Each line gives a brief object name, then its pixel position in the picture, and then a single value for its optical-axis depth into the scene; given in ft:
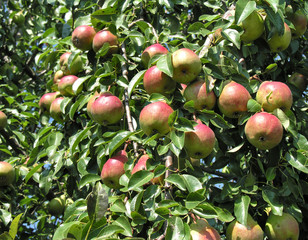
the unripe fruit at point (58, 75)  8.70
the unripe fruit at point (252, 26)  6.35
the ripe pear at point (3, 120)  9.27
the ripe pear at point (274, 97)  5.77
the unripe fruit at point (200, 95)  5.60
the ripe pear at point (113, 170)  5.76
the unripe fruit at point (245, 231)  5.40
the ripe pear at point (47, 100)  8.58
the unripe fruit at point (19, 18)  12.66
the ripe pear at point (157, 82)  5.69
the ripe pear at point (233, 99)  5.60
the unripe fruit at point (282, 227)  5.64
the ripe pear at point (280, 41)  6.63
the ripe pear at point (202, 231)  4.68
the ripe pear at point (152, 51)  6.46
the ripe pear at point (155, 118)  5.25
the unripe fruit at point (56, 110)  7.80
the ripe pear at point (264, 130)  5.39
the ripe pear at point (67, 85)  7.69
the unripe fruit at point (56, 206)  9.61
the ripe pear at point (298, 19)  7.53
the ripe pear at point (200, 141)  5.16
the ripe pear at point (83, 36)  7.43
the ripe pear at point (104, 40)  7.06
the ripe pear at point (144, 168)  5.36
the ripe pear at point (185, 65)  5.51
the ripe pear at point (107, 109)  6.15
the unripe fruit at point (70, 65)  8.03
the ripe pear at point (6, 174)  8.30
